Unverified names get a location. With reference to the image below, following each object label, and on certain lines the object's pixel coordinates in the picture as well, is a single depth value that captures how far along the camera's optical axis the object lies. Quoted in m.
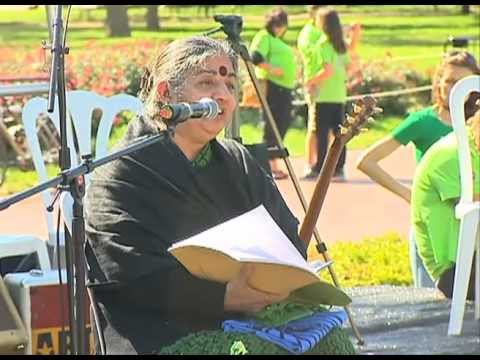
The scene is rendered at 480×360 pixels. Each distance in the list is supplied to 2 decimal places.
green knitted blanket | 6.25
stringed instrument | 7.65
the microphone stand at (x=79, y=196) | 5.65
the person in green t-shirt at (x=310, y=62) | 21.22
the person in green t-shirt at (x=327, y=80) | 21.12
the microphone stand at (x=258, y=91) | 9.77
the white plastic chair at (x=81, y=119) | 9.88
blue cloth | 6.22
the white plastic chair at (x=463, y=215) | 11.30
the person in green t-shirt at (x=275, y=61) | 20.77
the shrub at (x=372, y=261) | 13.69
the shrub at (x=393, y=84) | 30.86
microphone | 5.74
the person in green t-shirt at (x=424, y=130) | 12.23
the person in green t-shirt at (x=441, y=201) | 11.65
